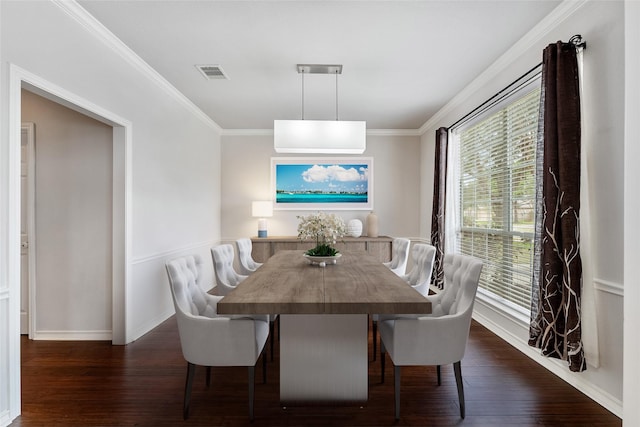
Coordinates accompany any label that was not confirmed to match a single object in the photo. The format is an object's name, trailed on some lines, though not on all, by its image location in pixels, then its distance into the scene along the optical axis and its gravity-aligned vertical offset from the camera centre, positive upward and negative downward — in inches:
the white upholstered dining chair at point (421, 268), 111.8 -20.8
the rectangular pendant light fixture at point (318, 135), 127.2 +28.6
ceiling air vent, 129.7 +55.5
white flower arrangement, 113.5 -7.3
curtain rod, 88.0 +45.1
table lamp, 218.1 -1.8
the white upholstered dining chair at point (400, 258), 142.0 -21.4
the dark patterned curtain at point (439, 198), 179.2 +6.6
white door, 123.9 -2.1
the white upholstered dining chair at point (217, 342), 74.7 -30.6
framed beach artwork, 227.8 +17.8
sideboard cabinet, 203.0 -22.9
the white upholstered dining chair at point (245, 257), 147.7 -22.8
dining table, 75.0 -32.0
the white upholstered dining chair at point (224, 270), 116.4 -23.0
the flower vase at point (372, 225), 218.1 -10.5
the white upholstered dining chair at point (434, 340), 76.1 -30.2
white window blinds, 117.1 +7.7
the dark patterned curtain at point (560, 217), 85.3 -1.7
